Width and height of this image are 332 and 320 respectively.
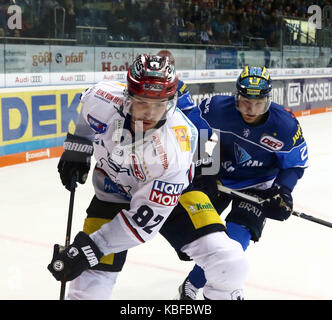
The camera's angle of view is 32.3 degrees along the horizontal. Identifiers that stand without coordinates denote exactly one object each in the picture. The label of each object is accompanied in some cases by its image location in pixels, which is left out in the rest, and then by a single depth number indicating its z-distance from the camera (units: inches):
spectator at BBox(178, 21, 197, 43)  335.6
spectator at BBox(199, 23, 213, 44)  350.6
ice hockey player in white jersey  76.1
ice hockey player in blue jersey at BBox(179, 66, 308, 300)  104.4
